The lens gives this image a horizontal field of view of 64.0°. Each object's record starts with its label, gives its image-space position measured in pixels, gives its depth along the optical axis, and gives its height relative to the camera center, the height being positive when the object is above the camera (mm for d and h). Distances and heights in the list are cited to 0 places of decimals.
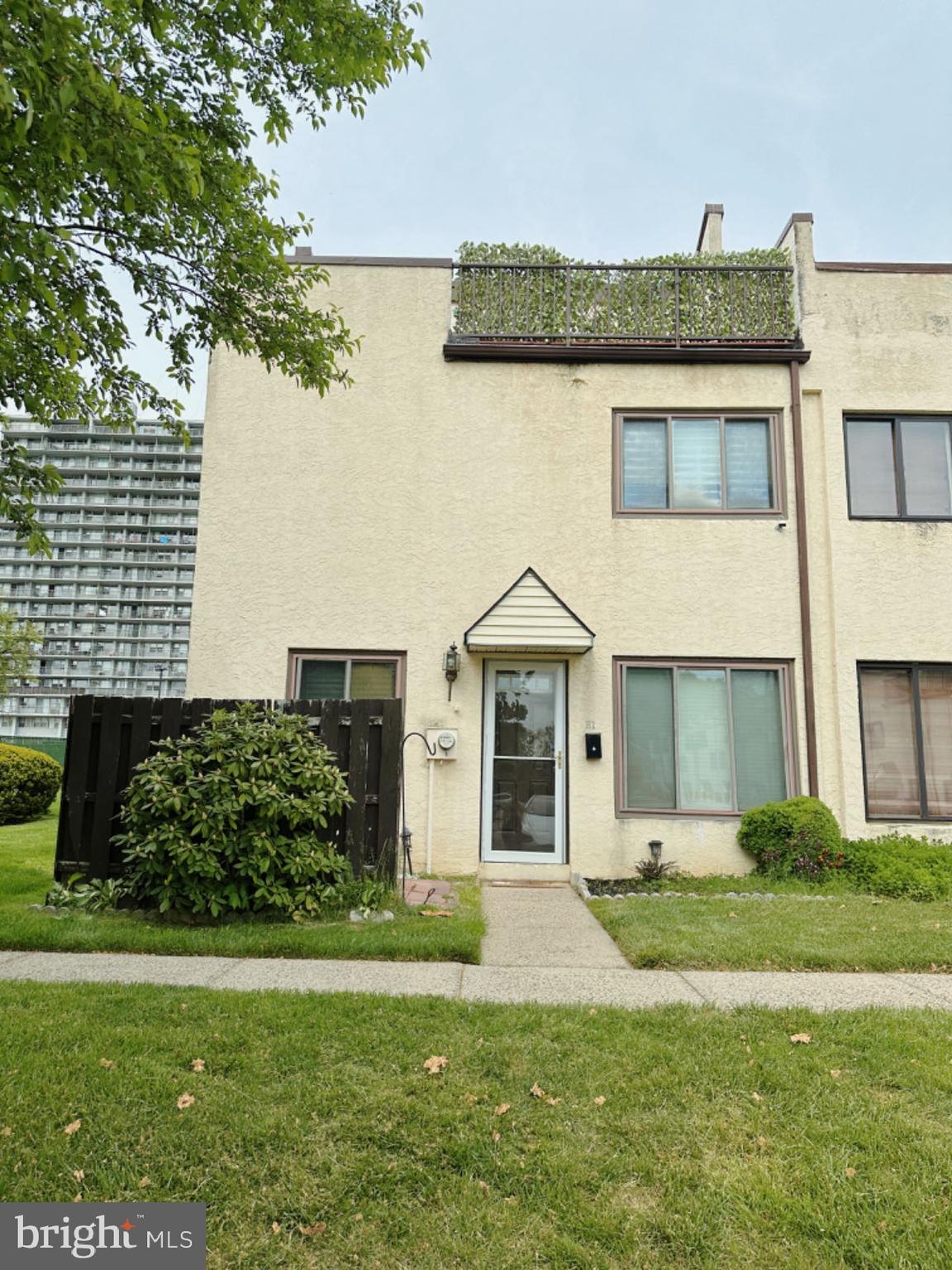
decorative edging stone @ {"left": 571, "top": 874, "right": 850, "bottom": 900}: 7250 -1172
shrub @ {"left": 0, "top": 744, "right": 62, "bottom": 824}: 13023 -361
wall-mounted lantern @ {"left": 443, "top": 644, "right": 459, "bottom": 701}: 8648 +1176
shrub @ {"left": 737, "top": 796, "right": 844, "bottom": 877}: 7918 -675
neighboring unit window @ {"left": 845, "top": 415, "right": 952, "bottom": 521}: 9141 +3666
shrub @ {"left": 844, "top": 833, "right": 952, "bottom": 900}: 7383 -917
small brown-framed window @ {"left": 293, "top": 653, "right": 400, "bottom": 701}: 8930 +1043
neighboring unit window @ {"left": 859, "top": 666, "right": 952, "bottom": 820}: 8609 +391
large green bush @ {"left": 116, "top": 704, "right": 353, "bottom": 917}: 5562 -439
